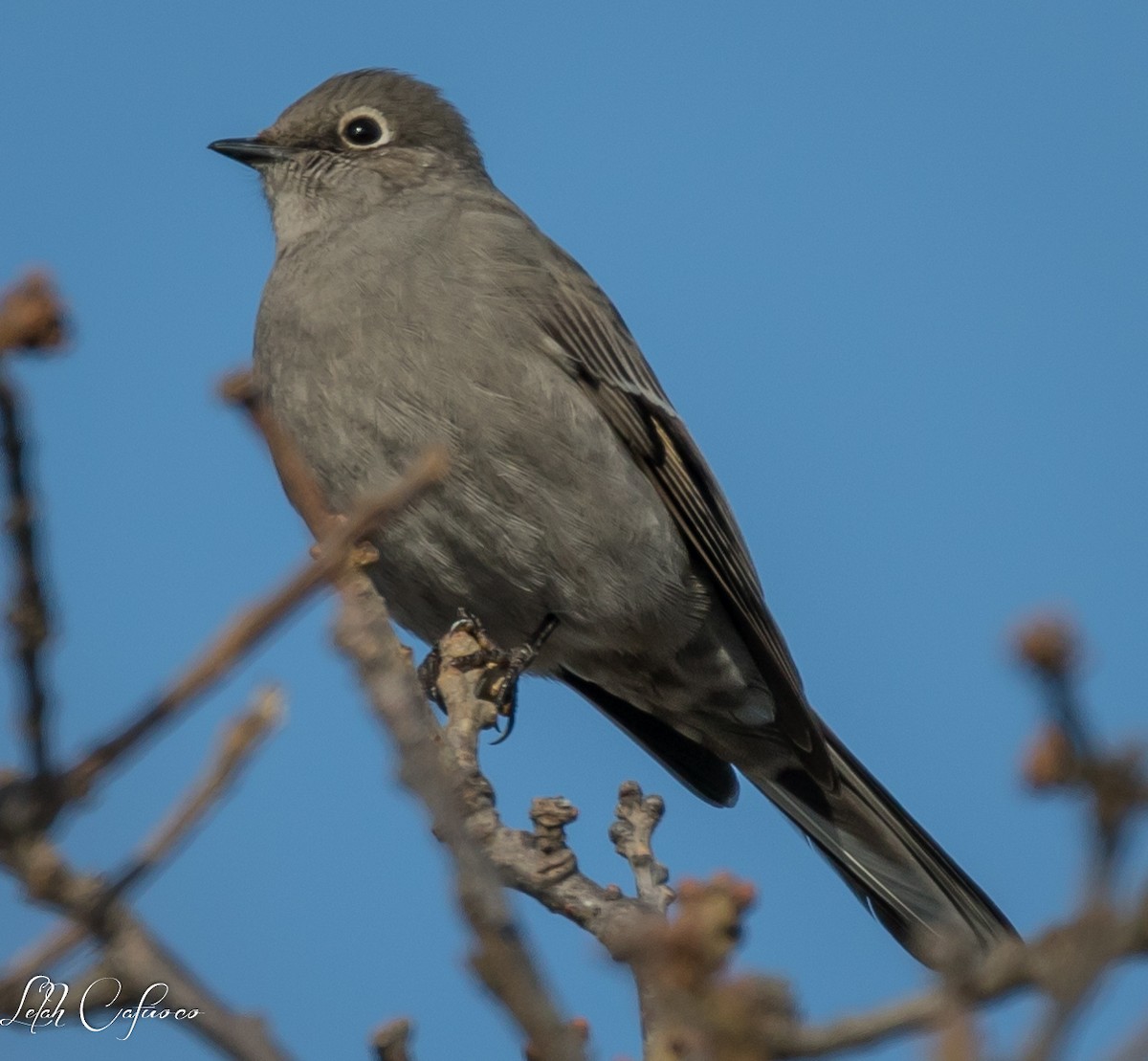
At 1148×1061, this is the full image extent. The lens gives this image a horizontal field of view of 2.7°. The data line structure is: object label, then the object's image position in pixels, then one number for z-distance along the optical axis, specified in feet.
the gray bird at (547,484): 13.03
